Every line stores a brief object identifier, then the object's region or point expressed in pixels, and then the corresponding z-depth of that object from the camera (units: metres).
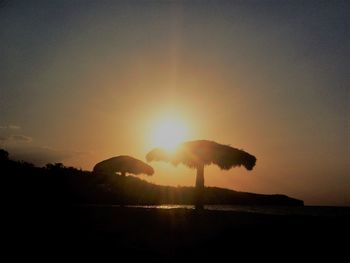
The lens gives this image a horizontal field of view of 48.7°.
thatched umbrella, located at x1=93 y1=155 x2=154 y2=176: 23.91
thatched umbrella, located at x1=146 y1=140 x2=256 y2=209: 18.95
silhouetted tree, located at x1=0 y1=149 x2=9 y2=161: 19.66
